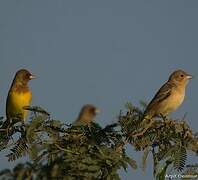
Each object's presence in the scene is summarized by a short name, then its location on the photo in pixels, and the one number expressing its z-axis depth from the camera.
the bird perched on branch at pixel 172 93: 18.61
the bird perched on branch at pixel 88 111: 15.89
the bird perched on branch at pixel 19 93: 17.84
